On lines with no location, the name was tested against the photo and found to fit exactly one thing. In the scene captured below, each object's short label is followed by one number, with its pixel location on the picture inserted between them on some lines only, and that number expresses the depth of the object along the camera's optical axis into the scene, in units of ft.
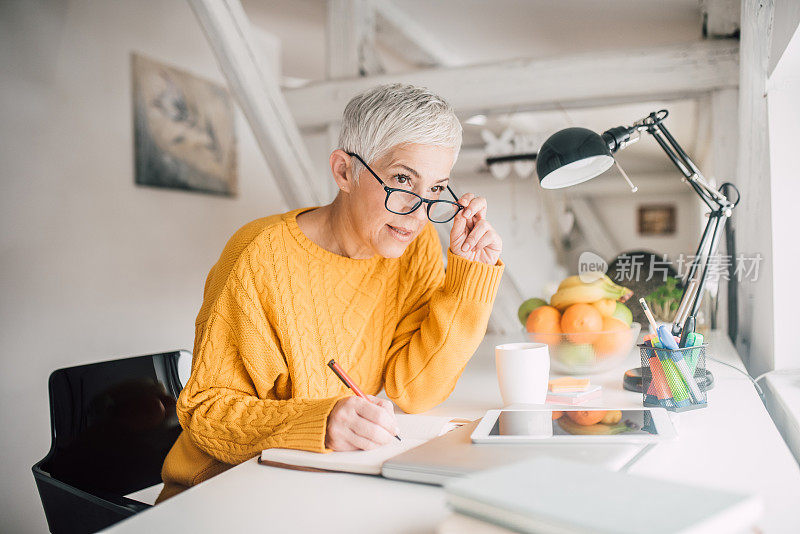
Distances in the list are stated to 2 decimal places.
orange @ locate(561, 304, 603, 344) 4.39
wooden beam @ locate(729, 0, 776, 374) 4.74
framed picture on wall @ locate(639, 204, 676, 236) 13.62
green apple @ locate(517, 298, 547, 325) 5.09
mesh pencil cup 3.43
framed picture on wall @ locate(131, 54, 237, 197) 8.59
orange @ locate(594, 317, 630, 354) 4.36
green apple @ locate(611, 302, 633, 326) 4.57
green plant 5.49
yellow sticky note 3.96
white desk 2.11
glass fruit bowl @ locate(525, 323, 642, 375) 4.38
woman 3.68
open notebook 2.60
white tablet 2.62
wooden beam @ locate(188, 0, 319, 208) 6.67
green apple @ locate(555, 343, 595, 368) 4.43
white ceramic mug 3.57
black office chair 3.67
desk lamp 3.83
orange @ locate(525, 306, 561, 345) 4.53
